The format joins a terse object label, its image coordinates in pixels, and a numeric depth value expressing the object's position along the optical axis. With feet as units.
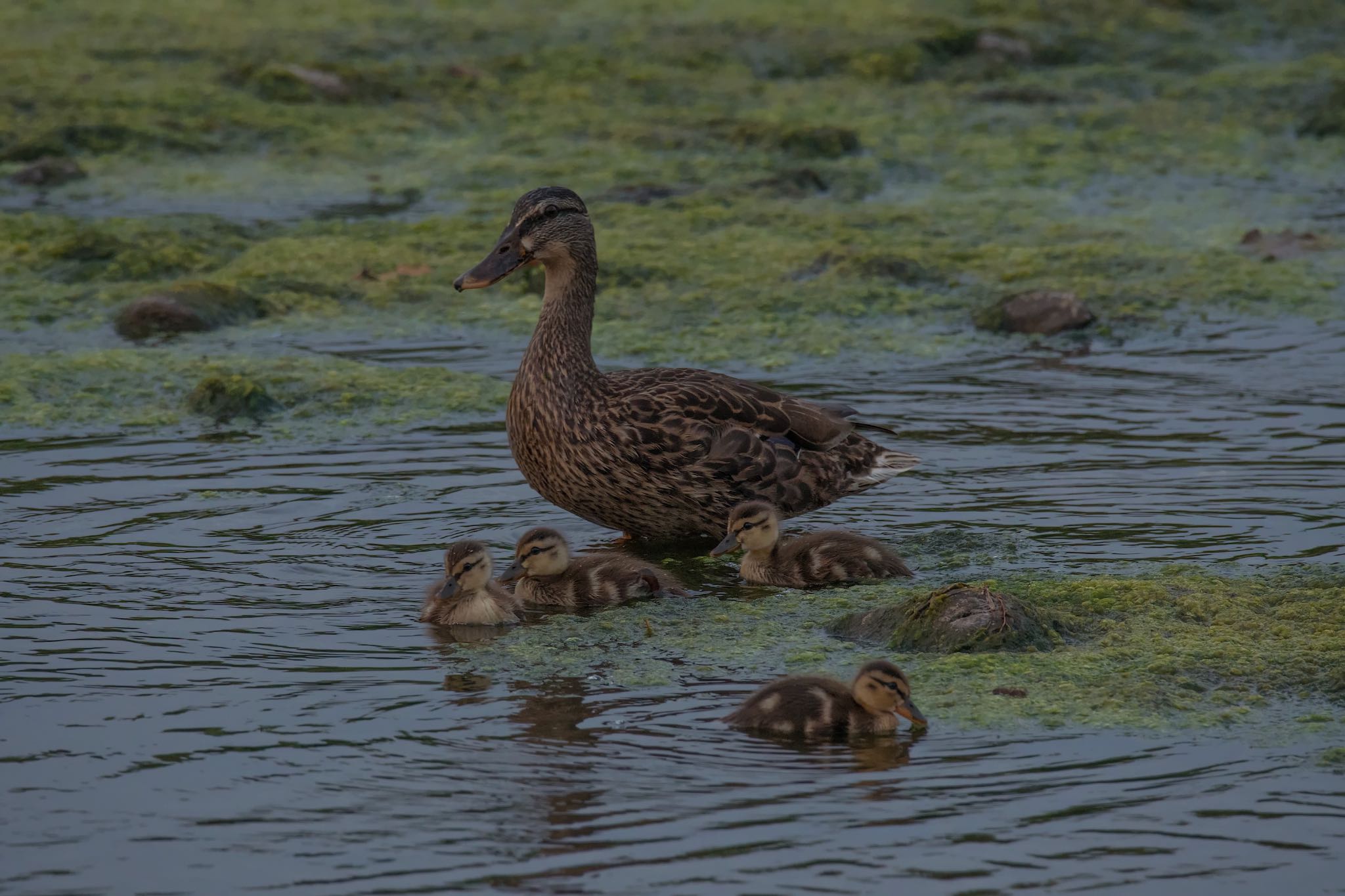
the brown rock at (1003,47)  60.64
